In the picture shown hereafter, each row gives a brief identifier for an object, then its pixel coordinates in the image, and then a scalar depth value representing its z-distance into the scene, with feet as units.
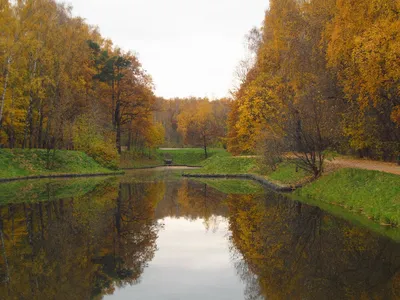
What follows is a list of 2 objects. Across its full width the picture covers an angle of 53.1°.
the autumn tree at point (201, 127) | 226.38
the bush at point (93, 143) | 145.18
